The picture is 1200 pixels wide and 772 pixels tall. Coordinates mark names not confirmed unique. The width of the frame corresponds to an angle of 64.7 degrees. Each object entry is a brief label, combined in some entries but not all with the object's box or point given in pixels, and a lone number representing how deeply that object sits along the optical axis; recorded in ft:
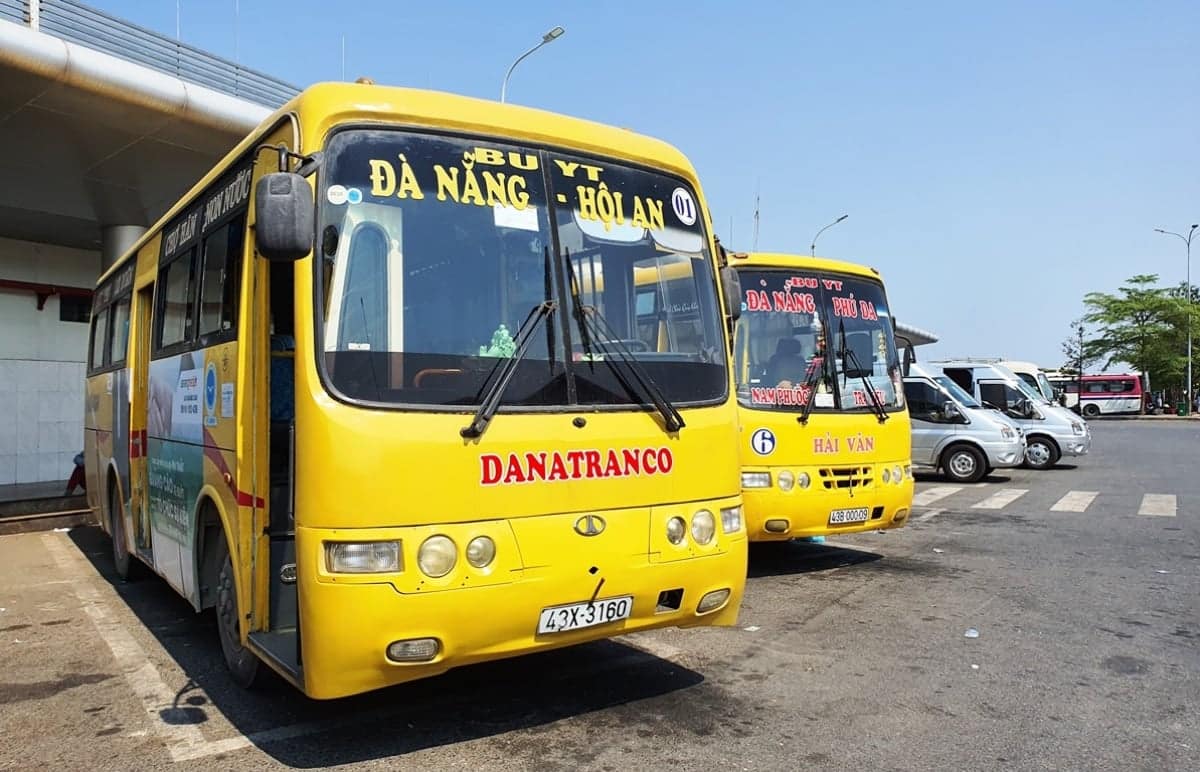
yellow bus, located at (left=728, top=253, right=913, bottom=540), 27.22
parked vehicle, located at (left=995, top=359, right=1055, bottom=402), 92.43
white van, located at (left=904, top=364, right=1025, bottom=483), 57.67
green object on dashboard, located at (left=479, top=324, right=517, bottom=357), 14.32
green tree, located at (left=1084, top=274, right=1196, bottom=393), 201.26
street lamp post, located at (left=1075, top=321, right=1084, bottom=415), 194.47
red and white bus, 196.24
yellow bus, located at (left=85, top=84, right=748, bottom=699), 13.09
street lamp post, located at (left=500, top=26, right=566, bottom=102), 63.49
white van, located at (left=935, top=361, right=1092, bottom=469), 65.92
